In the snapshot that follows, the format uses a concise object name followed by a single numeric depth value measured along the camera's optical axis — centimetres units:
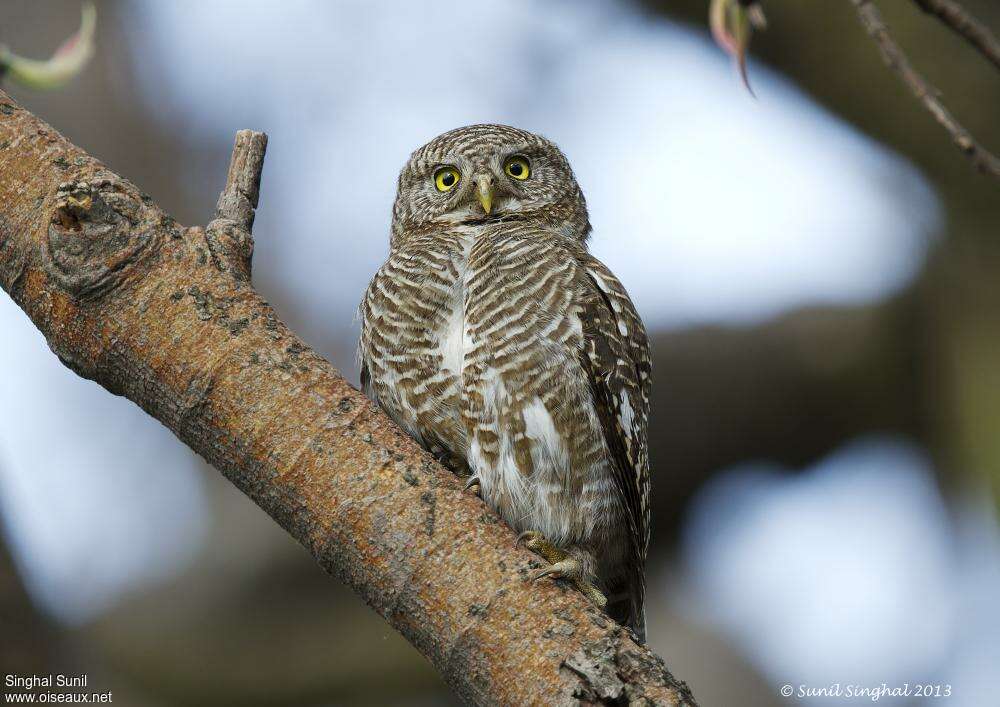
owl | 698
